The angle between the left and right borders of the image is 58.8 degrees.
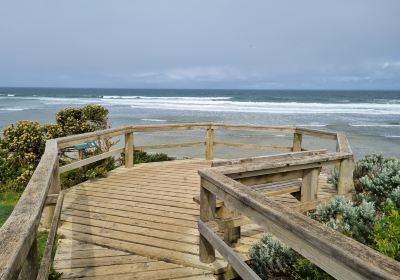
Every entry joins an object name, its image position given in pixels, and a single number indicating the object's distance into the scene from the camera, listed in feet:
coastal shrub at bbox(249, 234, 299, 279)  9.71
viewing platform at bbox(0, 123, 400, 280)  4.75
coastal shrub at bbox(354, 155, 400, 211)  12.91
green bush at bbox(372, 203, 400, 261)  6.99
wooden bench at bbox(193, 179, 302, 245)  10.89
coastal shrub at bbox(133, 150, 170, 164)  29.63
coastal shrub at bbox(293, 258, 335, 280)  7.72
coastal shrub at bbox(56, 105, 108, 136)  26.61
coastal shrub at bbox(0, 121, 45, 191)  22.38
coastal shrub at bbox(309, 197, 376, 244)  9.23
